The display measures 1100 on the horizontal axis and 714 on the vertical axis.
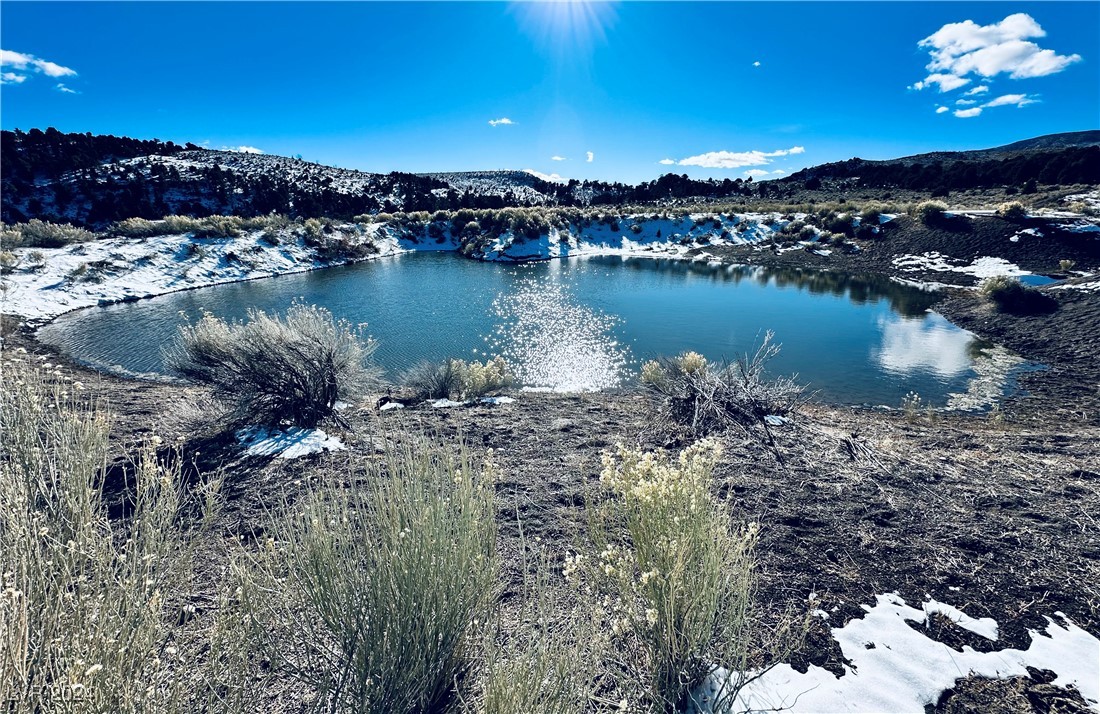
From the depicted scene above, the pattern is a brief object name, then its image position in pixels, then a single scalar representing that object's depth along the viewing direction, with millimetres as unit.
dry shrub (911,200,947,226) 26266
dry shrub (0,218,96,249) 20391
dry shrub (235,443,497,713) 2076
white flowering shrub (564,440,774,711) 2328
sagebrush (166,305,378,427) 6055
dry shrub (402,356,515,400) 9000
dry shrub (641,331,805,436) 6352
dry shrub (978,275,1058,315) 14391
